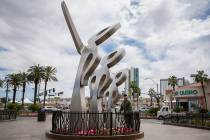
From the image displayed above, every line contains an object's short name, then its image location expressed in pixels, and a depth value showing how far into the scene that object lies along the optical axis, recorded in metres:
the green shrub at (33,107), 31.67
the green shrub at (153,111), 27.33
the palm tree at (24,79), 39.91
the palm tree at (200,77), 30.15
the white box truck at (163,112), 23.24
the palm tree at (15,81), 39.99
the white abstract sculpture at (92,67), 9.15
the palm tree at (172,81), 44.16
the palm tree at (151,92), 63.02
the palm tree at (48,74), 38.88
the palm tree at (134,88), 58.04
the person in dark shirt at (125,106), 9.17
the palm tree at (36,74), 37.12
